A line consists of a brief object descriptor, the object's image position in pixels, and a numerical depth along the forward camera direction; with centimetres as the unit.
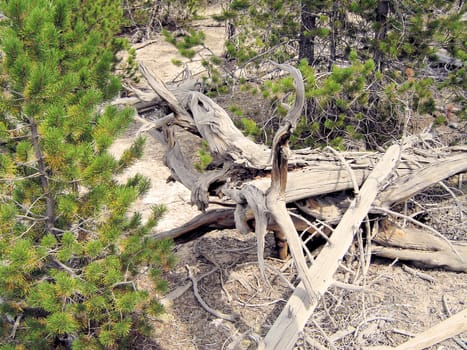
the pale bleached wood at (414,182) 486
